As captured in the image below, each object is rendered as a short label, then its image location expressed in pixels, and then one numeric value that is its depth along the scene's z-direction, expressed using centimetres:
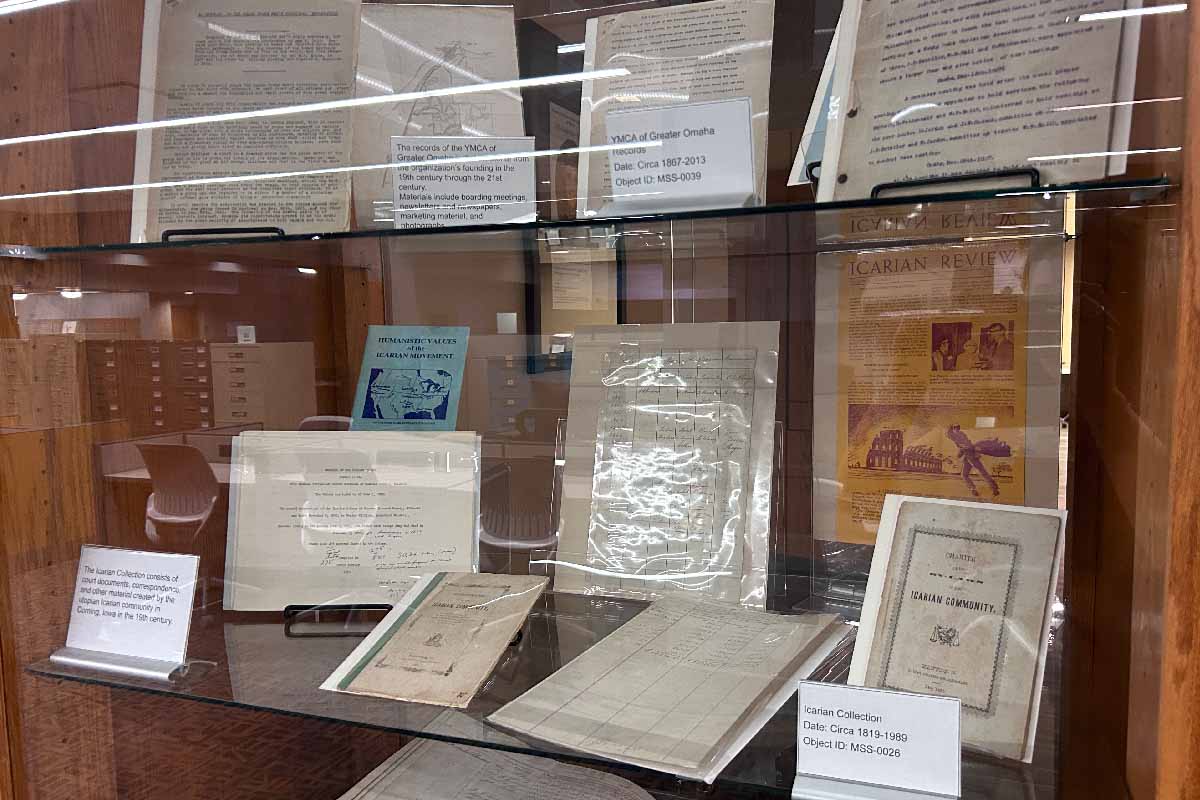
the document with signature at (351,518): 109
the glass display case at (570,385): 77
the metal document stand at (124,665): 101
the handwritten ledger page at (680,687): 77
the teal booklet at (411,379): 119
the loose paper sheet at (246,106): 107
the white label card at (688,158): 87
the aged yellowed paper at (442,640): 90
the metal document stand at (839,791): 68
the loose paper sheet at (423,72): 108
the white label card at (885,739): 68
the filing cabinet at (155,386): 117
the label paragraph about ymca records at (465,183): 100
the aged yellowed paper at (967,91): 71
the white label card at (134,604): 101
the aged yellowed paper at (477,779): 95
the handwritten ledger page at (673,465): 103
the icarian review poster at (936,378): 90
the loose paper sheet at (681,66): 95
